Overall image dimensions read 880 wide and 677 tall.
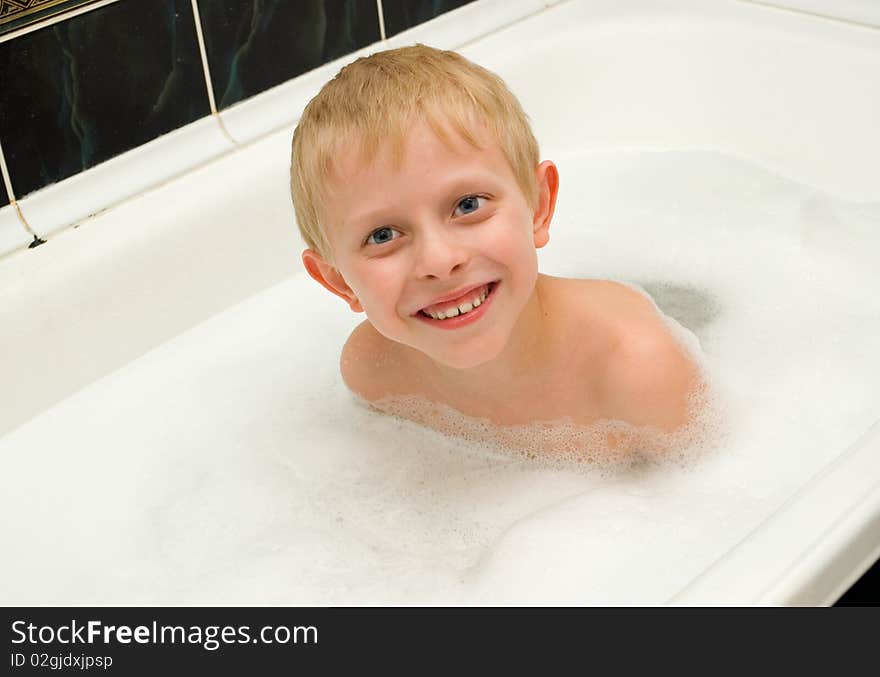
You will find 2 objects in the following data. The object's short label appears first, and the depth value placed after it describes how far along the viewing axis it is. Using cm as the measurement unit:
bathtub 114
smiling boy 102
